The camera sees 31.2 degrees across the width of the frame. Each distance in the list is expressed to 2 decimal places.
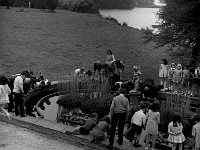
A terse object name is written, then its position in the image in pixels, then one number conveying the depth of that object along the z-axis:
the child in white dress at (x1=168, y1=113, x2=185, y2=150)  9.19
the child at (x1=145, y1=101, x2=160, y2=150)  9.48
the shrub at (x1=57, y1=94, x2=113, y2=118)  12.90
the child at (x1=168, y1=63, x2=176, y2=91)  15.17
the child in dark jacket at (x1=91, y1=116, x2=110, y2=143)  9.99
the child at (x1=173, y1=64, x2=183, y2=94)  14.79
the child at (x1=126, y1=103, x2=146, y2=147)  9.83
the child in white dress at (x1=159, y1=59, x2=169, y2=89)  15.77
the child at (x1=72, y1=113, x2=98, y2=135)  10.51
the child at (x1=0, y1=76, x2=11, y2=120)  11.28
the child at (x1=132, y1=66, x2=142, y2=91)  13.49
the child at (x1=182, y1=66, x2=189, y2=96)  14.62
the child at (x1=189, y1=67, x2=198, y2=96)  14.14
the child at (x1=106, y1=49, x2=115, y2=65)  16.03
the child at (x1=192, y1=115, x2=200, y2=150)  9.12
